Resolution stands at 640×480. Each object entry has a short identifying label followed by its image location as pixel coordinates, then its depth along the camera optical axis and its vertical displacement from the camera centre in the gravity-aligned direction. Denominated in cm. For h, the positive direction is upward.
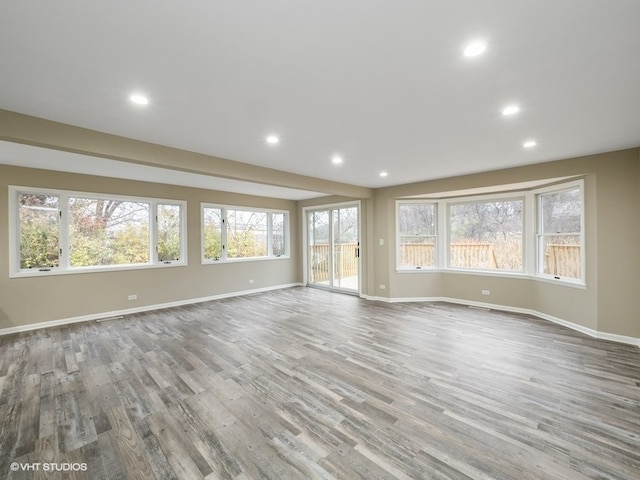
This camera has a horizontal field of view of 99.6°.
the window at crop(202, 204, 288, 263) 636 +20
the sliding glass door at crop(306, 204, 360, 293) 696 -22
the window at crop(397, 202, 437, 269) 603 +11
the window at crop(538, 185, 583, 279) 419 +7
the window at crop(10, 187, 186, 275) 436 +20
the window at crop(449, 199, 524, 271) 516 +7
